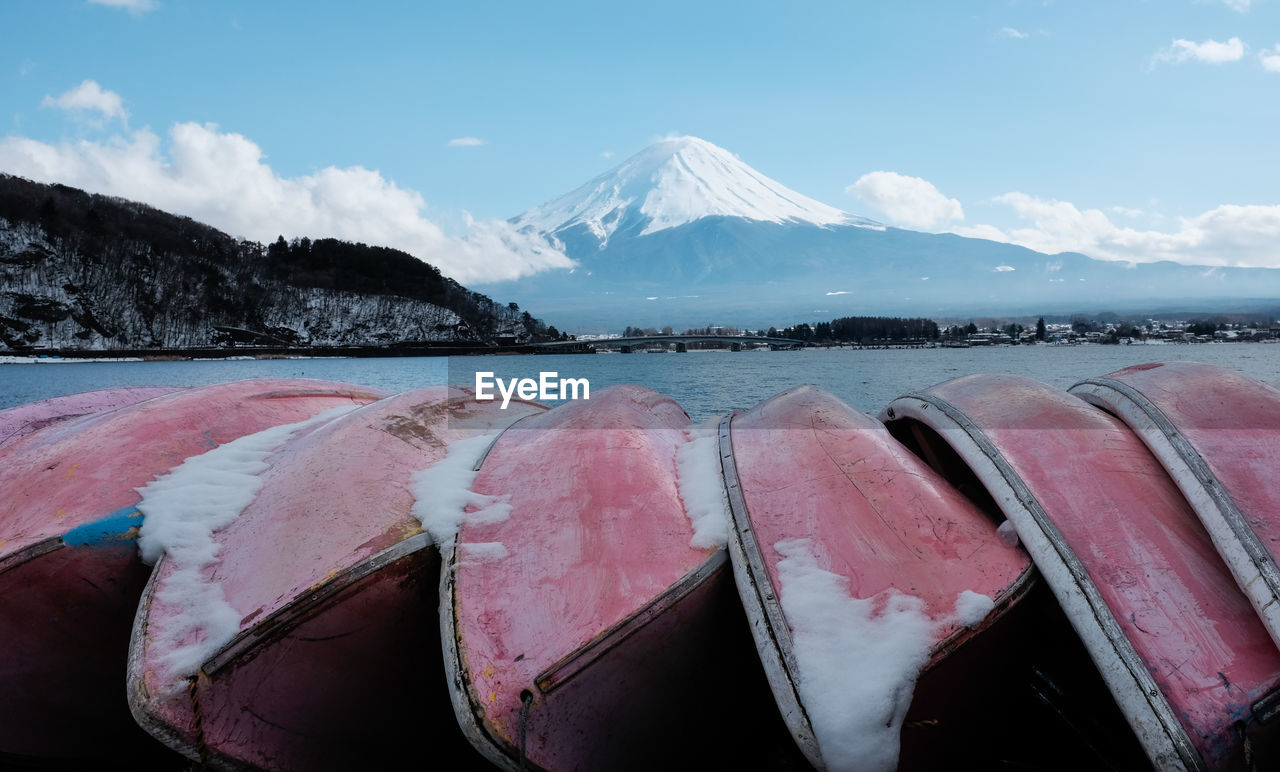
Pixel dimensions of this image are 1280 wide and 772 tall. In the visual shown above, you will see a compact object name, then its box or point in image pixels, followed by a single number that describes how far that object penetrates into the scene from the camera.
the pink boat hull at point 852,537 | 2.81
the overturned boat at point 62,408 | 6.01
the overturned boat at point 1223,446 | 2.87
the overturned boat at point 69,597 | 3.44
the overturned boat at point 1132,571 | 2.53
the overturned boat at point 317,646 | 2.89
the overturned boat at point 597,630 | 2.72
